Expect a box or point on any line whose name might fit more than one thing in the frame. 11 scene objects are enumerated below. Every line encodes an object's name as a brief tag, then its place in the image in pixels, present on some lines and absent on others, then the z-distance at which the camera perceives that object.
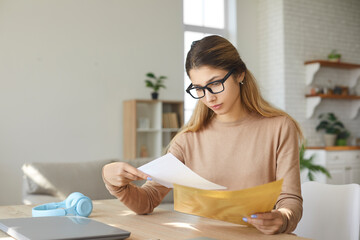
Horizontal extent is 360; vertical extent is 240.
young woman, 1.56
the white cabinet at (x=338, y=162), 6.12
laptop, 1.16
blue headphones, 1.56
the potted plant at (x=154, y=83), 5.79
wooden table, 1.27
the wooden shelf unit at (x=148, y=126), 5.62
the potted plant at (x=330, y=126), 6.57
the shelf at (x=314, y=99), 6.51
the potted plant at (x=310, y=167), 5.98
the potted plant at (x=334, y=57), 6.68
